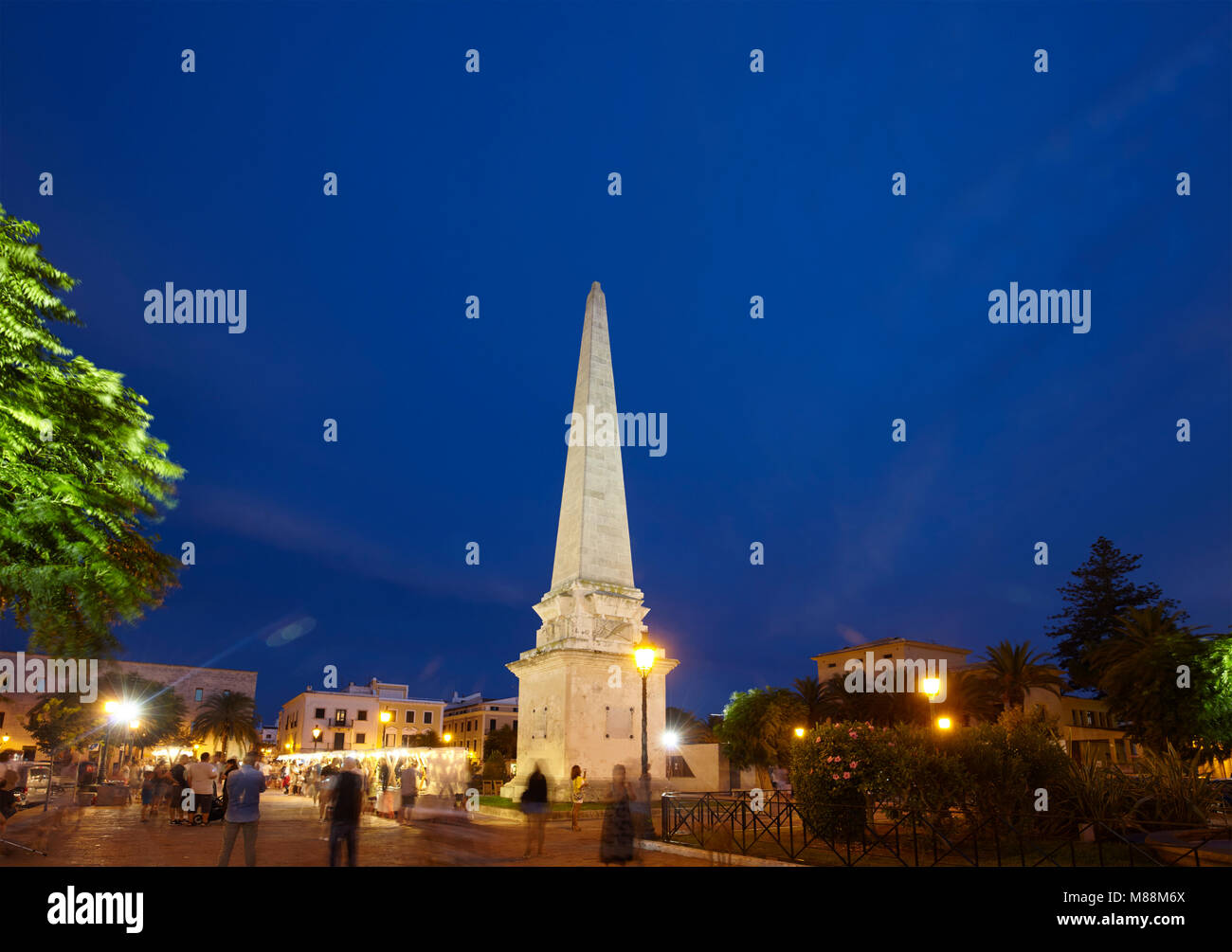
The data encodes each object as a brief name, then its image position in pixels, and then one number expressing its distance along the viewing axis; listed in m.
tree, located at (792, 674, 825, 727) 54.53
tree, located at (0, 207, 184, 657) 7.00
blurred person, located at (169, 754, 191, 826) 22.06
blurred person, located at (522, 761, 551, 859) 14.97
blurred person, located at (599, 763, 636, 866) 13.27
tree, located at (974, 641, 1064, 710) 47.88
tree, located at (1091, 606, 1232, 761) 28.84
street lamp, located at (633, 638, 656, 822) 17.79
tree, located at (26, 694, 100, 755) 57.84
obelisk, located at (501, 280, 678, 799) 27.14
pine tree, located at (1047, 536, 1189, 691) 67.12
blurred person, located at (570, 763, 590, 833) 20.62
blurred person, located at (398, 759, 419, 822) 21.34
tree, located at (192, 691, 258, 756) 63.53
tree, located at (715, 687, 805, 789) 51.31
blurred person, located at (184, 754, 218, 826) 22.20
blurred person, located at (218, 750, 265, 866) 11.52
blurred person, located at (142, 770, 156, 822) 24.08
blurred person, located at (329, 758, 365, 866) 11.30
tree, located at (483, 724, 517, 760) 81.56
